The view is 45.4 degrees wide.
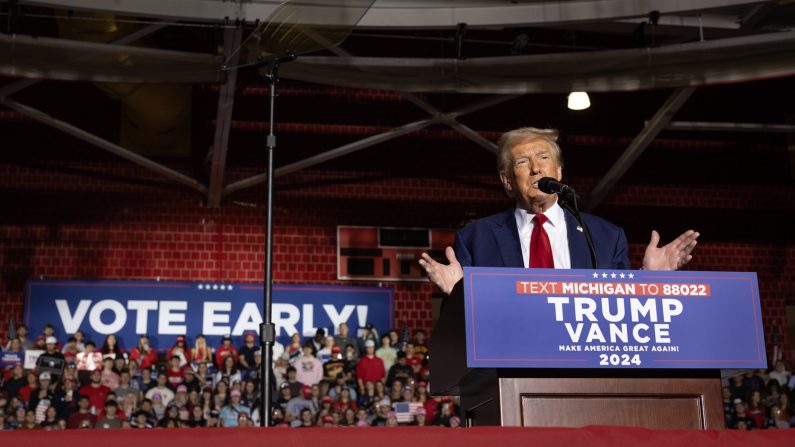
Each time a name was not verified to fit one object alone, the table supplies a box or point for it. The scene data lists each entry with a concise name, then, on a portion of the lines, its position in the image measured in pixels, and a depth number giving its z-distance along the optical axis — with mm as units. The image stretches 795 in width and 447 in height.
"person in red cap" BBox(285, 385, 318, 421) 11672
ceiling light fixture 11375
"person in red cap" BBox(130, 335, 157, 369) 12398
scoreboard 14023
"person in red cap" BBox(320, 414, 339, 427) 11148
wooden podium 2393
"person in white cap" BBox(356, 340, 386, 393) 12500
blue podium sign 2375
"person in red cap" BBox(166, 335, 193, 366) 12391
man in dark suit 3143
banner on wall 12859
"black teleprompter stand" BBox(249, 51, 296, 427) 4352
